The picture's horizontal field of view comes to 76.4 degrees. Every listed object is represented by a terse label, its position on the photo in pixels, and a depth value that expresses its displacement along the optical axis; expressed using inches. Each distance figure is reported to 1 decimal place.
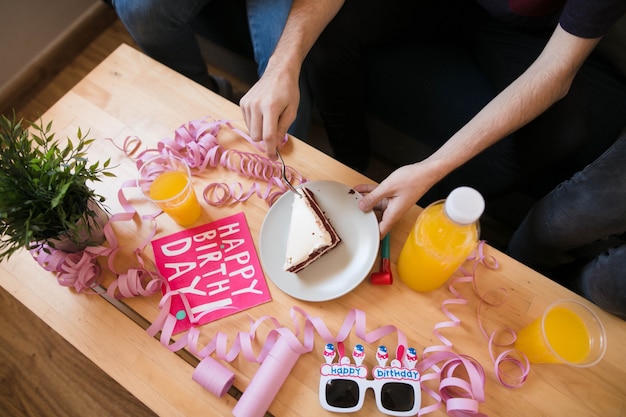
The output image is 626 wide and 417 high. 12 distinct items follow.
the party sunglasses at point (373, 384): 31.0
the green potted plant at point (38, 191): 28.8
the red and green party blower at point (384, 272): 35.1
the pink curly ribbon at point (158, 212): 35.4
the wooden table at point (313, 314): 31.9
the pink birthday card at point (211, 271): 35.2
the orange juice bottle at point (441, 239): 25.0
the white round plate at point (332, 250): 35.1
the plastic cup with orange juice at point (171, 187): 36.4
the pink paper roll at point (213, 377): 31.7
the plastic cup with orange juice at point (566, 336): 30.4
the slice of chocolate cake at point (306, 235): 35.1
